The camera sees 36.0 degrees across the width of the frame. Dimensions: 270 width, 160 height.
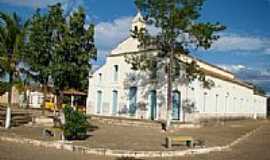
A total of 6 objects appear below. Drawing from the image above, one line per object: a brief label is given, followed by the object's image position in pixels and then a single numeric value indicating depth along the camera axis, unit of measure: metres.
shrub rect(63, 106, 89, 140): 18.45
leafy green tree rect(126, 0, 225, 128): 26.92
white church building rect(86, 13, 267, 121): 35.97
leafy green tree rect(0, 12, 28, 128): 23.70
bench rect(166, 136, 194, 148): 17.97
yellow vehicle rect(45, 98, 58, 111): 52.13
